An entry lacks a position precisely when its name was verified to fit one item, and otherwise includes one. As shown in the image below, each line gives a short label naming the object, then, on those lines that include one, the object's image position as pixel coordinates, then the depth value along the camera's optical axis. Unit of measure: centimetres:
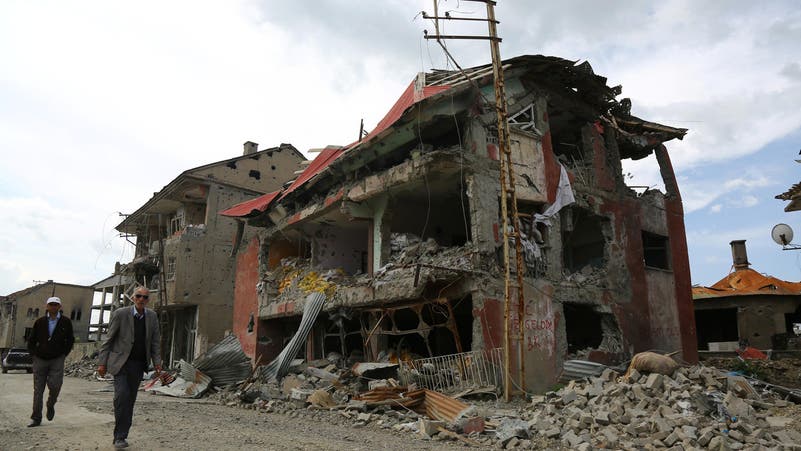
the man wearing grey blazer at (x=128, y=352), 535
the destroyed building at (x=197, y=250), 2619
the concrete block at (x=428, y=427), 833
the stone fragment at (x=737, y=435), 754
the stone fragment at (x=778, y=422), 805
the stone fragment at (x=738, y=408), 850
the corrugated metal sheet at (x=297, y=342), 1512
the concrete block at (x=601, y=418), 826
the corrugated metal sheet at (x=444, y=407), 932
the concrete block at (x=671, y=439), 736
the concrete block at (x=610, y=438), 743
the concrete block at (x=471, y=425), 836
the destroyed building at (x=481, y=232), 1309
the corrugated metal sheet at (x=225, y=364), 1495
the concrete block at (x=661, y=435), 756
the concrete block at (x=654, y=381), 934
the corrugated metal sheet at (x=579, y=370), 1260
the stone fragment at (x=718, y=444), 698
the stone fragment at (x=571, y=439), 762
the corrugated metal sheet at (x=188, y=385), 1450
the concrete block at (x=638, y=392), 901
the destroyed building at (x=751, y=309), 2219
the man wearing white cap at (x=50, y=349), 684
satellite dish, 1827
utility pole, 1110
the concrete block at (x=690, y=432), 737
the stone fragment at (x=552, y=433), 799
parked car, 2745
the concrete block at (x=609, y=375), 1042
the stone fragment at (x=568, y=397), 961
